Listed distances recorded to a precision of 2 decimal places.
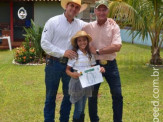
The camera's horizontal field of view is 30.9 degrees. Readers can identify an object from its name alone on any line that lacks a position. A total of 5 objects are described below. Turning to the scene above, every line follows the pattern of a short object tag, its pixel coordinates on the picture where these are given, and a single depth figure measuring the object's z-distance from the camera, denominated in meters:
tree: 8.10
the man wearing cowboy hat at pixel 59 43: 3.69
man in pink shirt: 3.74
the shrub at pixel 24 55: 10.37
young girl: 3.62
